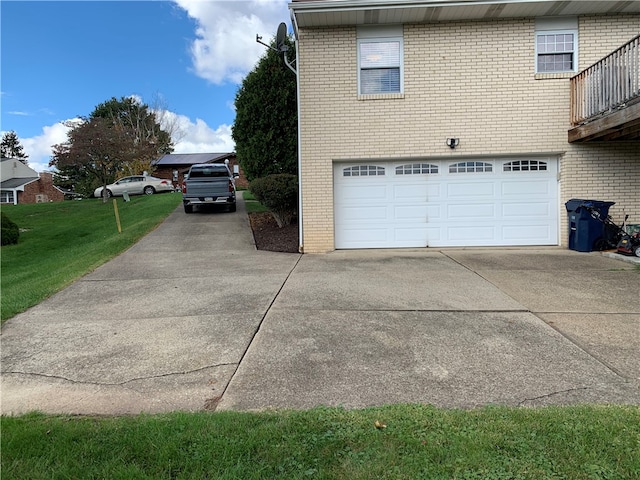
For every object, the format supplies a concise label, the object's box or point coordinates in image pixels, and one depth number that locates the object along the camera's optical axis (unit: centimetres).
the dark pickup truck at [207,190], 1695
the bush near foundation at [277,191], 1255
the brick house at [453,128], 1047
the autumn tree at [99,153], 2553
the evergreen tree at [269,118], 1502
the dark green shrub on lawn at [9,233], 1503
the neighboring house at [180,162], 4172
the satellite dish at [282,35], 1138
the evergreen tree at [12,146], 7769
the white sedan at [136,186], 2988
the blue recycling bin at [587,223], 996
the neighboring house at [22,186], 4614
